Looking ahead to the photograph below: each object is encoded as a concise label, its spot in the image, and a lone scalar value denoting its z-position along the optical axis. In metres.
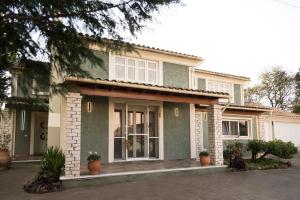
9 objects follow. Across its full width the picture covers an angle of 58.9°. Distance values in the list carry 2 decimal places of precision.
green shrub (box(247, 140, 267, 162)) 13.88
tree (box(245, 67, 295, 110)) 42.94
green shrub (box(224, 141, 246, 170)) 11.97
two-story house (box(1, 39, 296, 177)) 10.02
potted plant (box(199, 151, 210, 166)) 11.27
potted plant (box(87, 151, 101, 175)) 8.95
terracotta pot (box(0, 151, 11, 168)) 12.77
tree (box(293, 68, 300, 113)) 42.12
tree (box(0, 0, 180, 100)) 3.19
